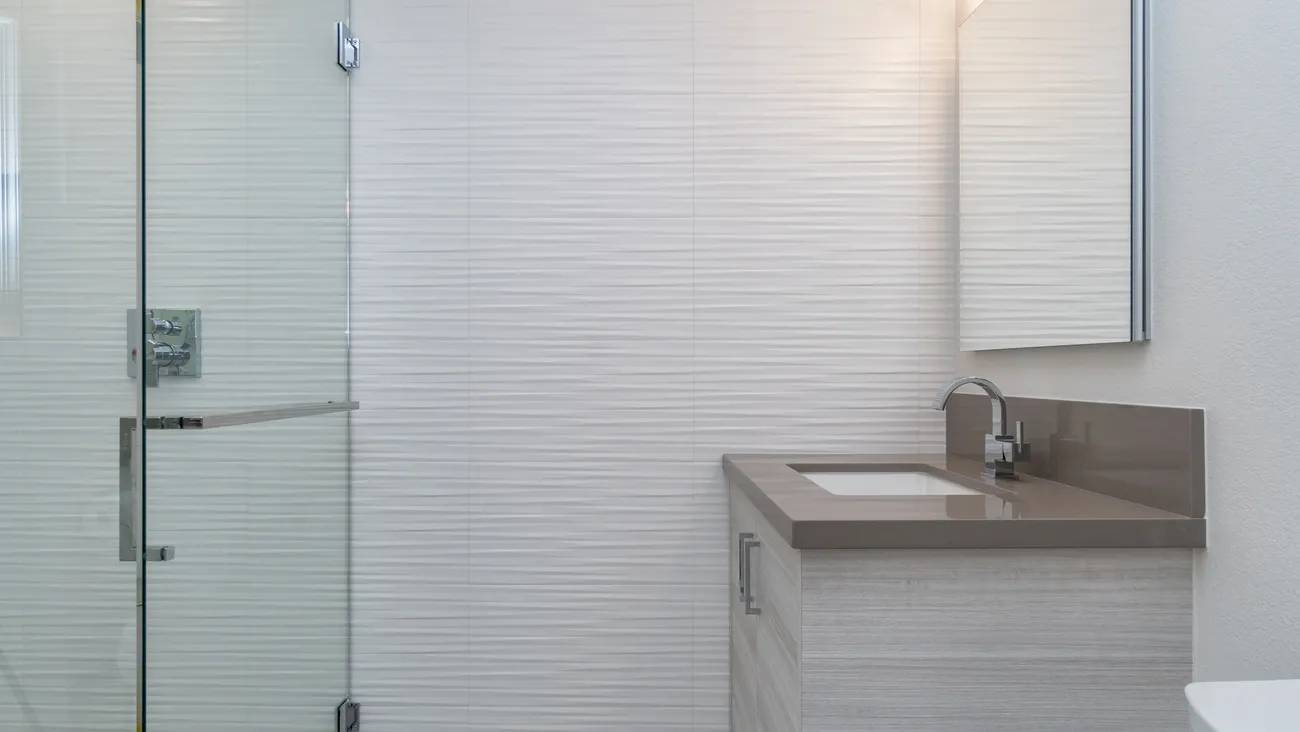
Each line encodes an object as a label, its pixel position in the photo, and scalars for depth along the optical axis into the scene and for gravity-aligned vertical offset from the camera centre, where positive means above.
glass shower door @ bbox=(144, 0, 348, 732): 1.39 -0.01
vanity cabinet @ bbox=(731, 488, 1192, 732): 1.28 -0.40
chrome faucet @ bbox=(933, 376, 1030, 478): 1.78 -0.16
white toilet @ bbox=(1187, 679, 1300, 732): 0.73 -0.29
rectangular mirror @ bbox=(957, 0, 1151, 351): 1.51 +0.38
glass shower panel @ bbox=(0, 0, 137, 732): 1.17 +0.01
